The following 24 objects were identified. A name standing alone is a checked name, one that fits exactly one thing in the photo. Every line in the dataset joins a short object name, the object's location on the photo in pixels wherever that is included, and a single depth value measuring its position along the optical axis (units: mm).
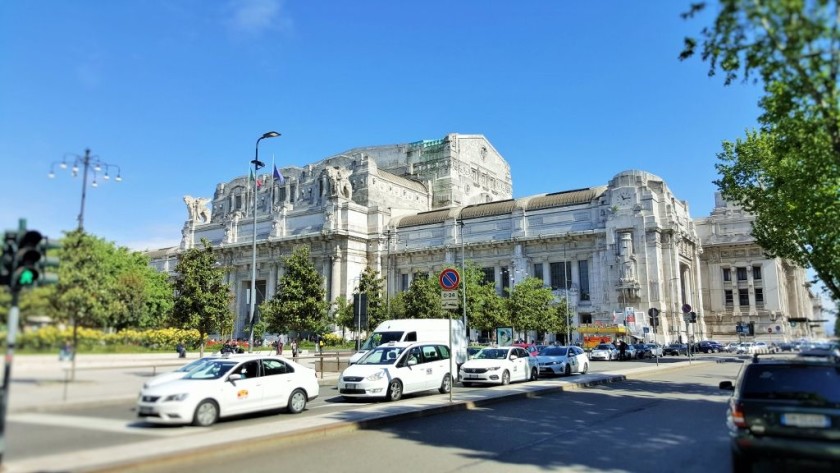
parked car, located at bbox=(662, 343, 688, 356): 56812
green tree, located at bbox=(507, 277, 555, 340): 55719
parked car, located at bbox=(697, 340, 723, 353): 65819
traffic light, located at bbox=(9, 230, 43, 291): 7879
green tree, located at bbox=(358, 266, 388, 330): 52000
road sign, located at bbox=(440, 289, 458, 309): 16422
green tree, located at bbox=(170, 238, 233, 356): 26312
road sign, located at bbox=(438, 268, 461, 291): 16953
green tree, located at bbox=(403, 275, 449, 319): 51375
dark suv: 7227
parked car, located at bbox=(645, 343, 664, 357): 52581
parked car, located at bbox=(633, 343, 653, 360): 51219
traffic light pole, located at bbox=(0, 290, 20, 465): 7285
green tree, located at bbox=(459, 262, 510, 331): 54531
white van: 26359
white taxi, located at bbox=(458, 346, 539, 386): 22062
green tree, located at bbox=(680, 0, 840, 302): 8305
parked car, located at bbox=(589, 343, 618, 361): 47812
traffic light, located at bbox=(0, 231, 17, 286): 7816
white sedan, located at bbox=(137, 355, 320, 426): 10477
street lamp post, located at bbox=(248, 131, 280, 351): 29078
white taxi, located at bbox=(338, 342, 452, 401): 16725
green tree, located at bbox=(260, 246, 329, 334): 34938
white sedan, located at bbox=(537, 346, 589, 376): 27781
